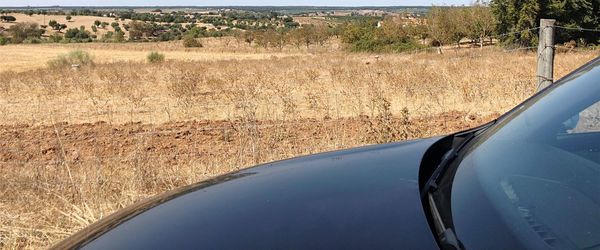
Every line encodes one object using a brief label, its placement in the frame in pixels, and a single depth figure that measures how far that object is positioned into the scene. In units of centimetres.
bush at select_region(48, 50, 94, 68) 3421
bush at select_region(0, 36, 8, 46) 7726
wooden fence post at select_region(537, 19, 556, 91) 655
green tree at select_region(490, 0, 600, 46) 3644
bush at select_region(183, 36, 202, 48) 7362
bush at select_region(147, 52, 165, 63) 3728
